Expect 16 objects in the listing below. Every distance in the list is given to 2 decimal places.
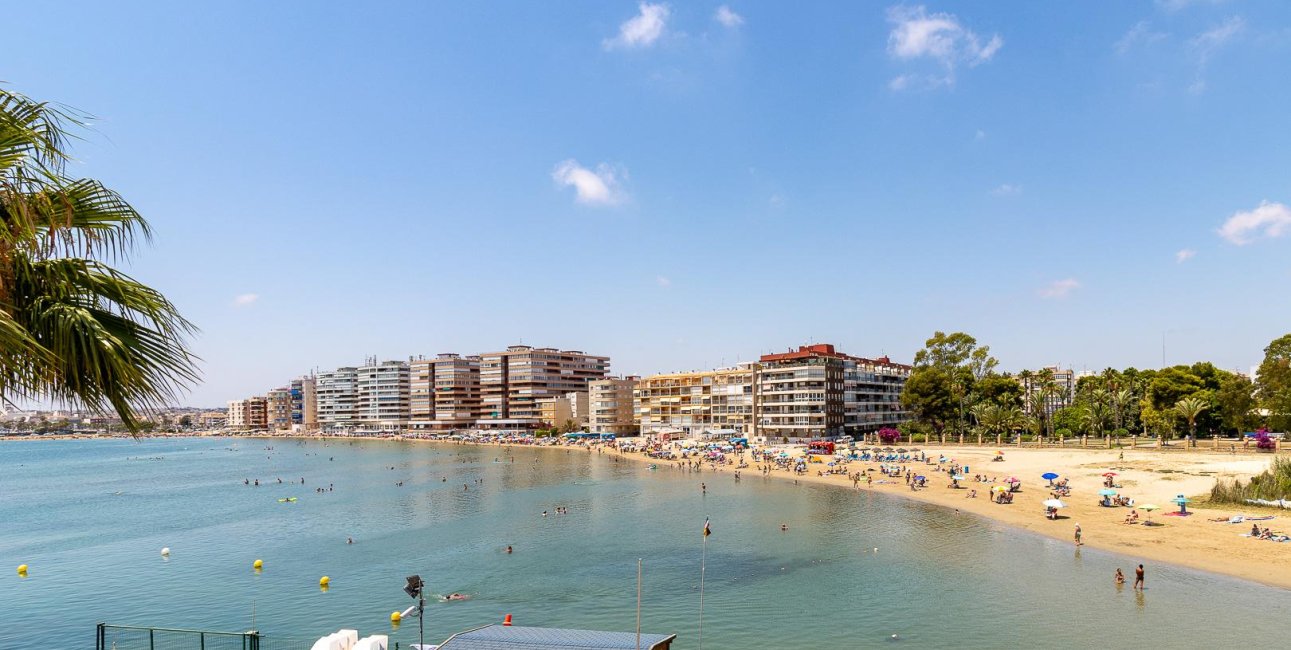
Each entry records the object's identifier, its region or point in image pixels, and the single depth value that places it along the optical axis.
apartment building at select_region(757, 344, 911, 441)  112.88
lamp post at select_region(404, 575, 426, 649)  15.38
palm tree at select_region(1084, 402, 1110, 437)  95.25
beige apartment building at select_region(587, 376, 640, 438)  160.25
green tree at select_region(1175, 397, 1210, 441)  83.06
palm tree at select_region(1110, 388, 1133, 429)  93.75
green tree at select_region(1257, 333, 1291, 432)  80.25
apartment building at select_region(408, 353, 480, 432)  194.62
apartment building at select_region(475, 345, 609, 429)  180.38
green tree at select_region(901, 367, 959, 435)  105.00
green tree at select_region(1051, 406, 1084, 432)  105.12
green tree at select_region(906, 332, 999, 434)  106.19
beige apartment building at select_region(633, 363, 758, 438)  128.38
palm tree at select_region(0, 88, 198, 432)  4.30
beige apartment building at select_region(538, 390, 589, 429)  170.75
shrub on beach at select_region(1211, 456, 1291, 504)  47.78
